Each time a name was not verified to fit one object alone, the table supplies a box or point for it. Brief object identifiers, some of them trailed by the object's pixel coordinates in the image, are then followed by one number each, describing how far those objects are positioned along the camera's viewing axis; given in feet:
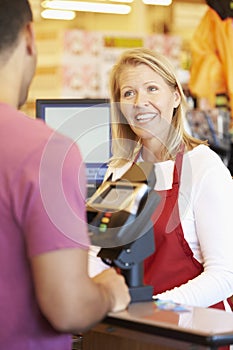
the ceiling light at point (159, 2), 33.86
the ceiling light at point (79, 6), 32.86
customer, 5.35
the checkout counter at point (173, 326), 5.97
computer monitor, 12.57
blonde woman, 8.59
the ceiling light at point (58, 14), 34.17
